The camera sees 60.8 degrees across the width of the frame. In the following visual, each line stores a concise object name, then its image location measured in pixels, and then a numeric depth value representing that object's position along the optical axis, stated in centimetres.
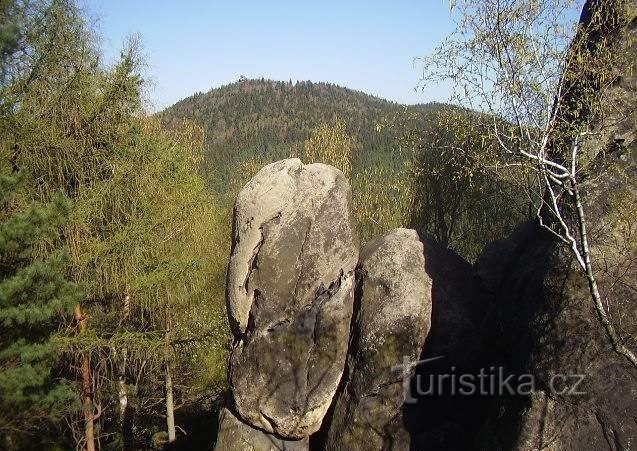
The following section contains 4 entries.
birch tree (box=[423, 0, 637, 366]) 672
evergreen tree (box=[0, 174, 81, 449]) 809
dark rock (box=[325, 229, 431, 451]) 951
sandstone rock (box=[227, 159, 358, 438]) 991
